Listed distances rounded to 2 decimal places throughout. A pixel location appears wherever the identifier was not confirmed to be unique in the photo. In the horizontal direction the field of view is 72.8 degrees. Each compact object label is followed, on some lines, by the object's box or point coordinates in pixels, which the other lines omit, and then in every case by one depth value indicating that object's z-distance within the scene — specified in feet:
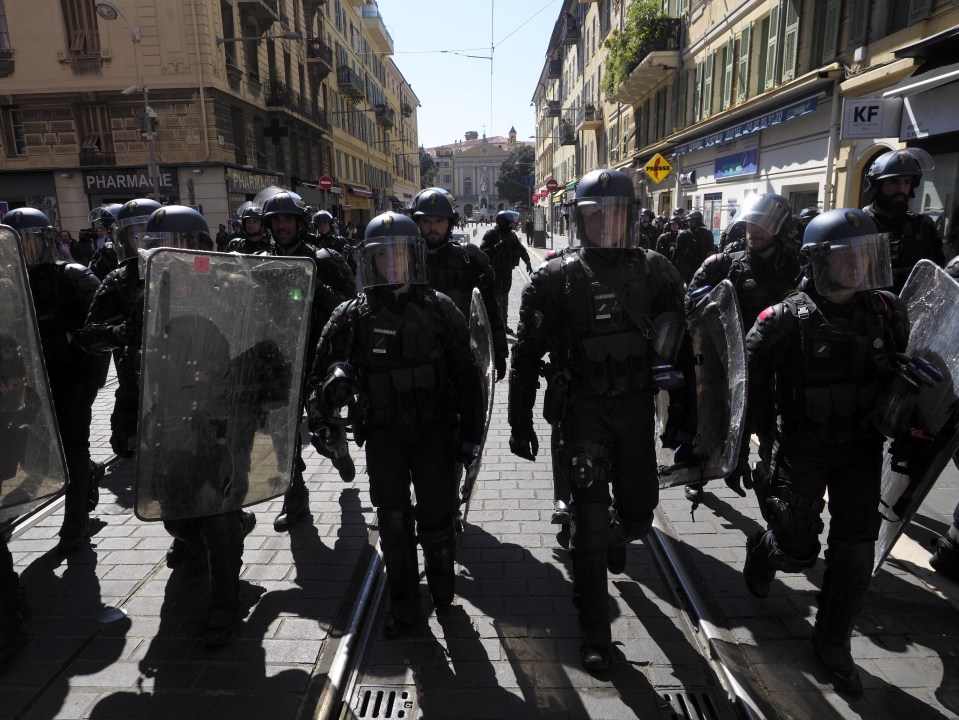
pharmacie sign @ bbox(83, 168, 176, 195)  68.03
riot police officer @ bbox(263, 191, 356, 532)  12.53
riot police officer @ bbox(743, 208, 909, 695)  8.71
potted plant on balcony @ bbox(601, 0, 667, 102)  67.82
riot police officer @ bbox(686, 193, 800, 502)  12.91
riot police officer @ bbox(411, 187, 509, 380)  15.37
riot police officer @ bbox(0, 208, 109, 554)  11.72
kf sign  30.82
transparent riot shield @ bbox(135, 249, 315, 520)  8.51
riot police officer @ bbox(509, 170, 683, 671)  9.33
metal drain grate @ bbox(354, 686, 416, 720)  8.29
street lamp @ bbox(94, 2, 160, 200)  48.39
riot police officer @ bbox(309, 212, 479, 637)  9.59
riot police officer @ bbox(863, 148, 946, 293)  14.06
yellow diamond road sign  43.39
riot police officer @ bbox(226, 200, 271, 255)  16.96
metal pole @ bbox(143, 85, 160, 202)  51.78
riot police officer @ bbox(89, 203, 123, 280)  19.95
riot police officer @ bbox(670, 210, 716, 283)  35.83
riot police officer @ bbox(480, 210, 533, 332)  31.27
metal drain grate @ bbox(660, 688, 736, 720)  8.14
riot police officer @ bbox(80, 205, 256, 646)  9.73
